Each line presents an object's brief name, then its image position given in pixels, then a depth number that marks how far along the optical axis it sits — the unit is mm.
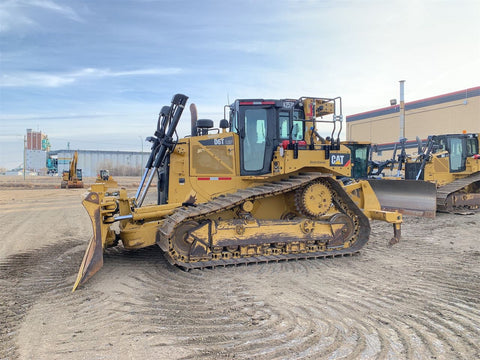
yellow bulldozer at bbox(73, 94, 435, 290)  6719
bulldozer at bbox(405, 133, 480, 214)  13836
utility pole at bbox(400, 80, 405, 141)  37281
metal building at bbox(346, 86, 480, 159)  34281
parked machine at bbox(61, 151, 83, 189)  30377
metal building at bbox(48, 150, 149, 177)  78562
